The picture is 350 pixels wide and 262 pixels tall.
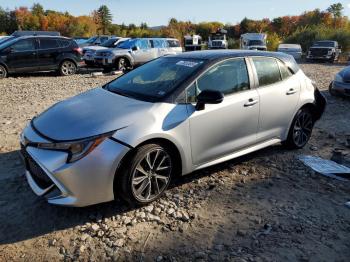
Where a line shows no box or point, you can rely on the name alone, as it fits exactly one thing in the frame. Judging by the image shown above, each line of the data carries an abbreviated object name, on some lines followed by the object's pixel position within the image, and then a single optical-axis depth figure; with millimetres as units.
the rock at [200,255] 3181
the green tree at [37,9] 83438
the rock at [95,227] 3561
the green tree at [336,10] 70750
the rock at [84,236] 3427
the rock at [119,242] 3335
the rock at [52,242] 3335
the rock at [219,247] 3300
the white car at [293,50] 27062
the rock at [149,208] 3908
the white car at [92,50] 16828
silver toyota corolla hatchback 3459
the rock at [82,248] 3258
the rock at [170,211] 3875
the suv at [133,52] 15945
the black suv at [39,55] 13781
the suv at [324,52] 26281
